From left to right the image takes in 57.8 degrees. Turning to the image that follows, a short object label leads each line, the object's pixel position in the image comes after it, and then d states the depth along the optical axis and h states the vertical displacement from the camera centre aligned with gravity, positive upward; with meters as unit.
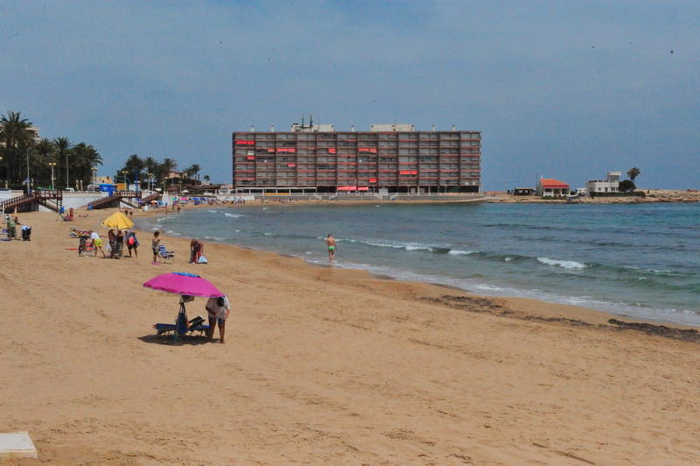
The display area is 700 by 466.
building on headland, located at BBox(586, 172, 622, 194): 190.96 +1.57
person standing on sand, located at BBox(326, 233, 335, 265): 29.69 -2.65
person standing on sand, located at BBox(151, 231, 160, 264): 25.56 -2.30
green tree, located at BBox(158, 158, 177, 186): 182.12 +6.22
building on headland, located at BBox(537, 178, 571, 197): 193.12 +1.16
